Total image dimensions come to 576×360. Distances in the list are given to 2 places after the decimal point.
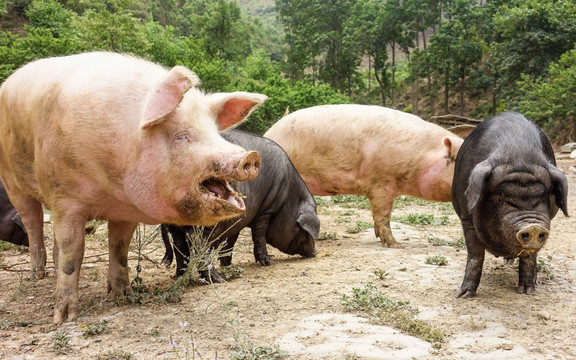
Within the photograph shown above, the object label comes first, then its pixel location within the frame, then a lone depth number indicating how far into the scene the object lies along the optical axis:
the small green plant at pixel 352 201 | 10.48
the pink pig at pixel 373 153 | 6.57
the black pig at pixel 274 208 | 5.29
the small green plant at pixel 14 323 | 3.45
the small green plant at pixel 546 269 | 4.58
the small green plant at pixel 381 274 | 4.52
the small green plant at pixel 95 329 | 3.18
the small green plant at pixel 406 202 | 10.71
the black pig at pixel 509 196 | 3.59
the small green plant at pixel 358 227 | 7.68
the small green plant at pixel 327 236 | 7.07
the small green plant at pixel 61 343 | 2.92
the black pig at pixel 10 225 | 5.91
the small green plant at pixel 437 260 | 5.16
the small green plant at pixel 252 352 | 2.68
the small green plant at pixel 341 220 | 8.57
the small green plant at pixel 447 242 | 6.36
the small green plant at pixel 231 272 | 4.81
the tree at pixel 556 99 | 22.19
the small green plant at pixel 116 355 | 2.77
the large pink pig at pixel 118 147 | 3.14
